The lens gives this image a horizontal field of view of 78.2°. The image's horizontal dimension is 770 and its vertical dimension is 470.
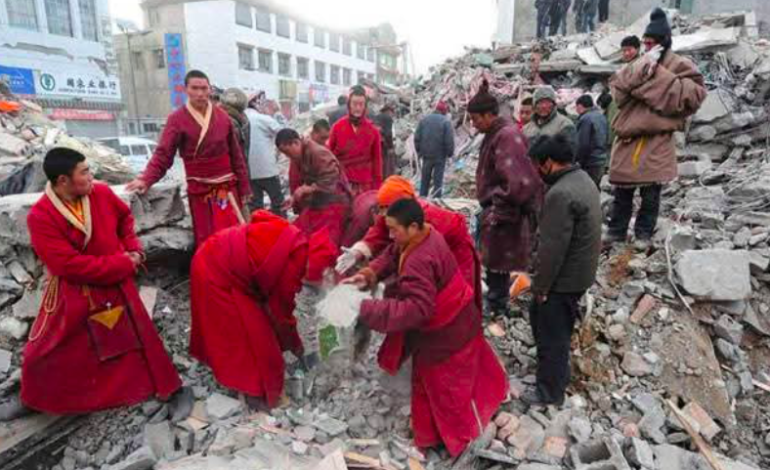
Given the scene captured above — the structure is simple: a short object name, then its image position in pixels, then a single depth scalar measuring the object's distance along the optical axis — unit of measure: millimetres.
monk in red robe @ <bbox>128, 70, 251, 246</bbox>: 3438
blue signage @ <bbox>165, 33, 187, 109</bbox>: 23391
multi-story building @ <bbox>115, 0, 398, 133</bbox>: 25344
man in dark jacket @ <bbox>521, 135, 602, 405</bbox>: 2641
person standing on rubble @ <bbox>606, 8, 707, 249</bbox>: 3725
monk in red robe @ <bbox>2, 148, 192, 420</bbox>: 2504
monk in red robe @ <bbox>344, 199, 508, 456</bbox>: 2436
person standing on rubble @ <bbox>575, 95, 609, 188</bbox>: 4871
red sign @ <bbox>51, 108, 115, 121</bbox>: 16634
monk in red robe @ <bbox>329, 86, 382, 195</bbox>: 4848
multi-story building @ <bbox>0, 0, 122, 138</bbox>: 14867
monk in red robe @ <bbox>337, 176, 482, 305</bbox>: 2943
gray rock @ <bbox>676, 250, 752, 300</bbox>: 3791
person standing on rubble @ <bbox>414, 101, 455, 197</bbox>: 7316
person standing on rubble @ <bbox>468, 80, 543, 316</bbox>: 3295
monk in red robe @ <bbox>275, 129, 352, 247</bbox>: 3939
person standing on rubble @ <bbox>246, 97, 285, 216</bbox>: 5031
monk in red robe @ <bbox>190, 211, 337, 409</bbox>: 2760
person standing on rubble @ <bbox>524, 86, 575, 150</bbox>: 4277
